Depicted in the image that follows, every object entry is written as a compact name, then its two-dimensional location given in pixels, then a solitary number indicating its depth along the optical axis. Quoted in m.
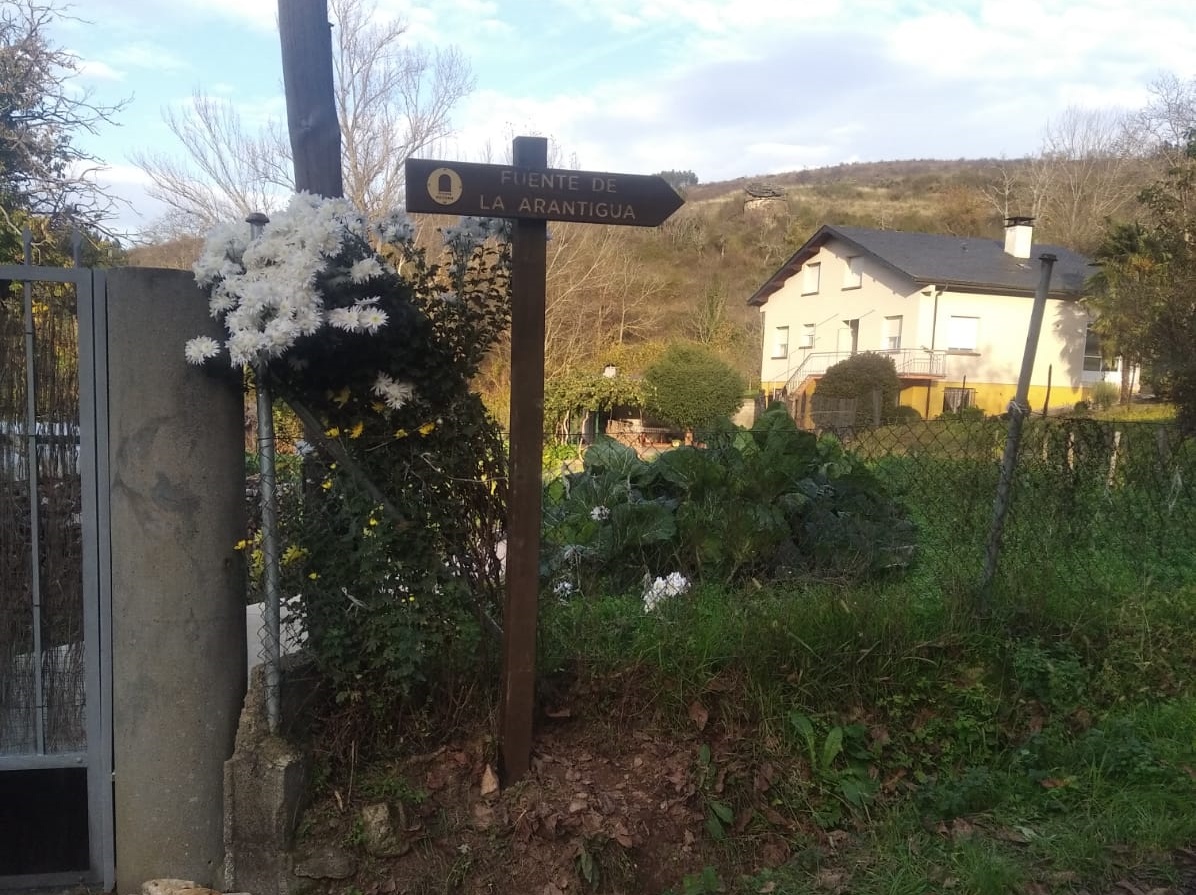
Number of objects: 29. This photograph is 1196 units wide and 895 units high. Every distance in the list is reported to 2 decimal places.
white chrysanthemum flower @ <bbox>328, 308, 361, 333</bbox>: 2.73
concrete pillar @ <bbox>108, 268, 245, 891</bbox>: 2.87
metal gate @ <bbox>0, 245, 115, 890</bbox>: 2.90
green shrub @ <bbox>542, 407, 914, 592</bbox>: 5.05
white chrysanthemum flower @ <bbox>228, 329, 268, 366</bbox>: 2.67
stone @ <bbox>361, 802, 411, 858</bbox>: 2.92
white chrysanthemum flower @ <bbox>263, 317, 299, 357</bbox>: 2.66
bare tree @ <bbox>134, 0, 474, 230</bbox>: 18.84
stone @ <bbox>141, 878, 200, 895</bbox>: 2.93
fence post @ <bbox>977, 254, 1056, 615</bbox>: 3.98
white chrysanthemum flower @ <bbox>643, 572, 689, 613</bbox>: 3.96
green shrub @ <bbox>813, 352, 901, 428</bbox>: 26.77
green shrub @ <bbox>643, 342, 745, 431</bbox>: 25.42
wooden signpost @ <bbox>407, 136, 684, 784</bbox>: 2.84
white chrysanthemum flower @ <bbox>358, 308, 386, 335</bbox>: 2.75
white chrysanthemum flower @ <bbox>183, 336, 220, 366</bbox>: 2.77
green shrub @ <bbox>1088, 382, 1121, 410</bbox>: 29.84
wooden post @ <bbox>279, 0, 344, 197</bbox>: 3.93
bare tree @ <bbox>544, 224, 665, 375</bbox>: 24.09
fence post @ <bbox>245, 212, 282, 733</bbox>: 3.00
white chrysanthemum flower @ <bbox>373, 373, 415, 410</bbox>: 2.94
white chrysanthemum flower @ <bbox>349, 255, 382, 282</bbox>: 2.80
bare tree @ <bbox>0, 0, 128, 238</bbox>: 10.06
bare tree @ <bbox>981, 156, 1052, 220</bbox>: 55.16
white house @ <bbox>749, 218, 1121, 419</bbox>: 30.81
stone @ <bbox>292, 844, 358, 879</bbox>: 2.88
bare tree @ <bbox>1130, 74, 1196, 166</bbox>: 24.18
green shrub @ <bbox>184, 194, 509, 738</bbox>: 2.82
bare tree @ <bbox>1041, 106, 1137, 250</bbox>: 48.72
